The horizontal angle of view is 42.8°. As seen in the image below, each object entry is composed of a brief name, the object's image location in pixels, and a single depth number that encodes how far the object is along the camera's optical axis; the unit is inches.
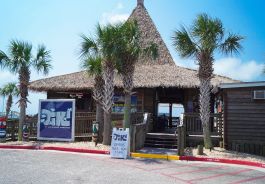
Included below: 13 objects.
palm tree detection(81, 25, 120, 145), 587.5
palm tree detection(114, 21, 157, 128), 571.5
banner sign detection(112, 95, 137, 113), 835.4
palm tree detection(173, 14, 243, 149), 572.1
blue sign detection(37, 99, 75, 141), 669.3
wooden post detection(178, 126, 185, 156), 516.7
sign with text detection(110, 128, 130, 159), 502.9
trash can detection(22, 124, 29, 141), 677.9
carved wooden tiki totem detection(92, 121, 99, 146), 614.3
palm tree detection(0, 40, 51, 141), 677.3
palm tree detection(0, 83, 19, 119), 1430.9
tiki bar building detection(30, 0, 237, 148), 768.9
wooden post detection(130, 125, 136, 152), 542.0
